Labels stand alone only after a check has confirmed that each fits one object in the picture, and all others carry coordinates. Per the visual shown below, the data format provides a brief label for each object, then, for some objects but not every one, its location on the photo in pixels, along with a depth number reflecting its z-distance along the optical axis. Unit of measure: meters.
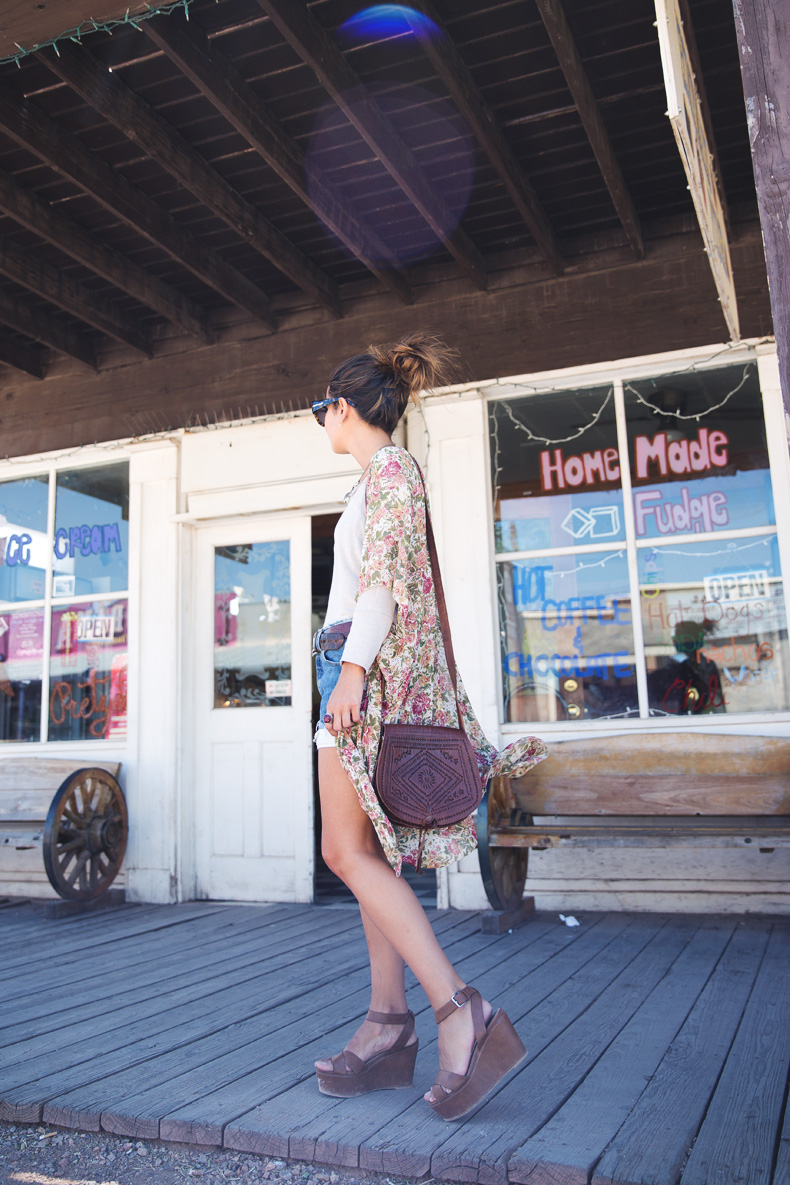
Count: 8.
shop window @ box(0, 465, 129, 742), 5.53
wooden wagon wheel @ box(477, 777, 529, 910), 3.76
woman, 1.84
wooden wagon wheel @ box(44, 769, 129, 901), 4.60
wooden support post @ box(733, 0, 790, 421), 1.39
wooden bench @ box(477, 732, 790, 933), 3.78
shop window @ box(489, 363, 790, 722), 4.31
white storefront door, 4.99
